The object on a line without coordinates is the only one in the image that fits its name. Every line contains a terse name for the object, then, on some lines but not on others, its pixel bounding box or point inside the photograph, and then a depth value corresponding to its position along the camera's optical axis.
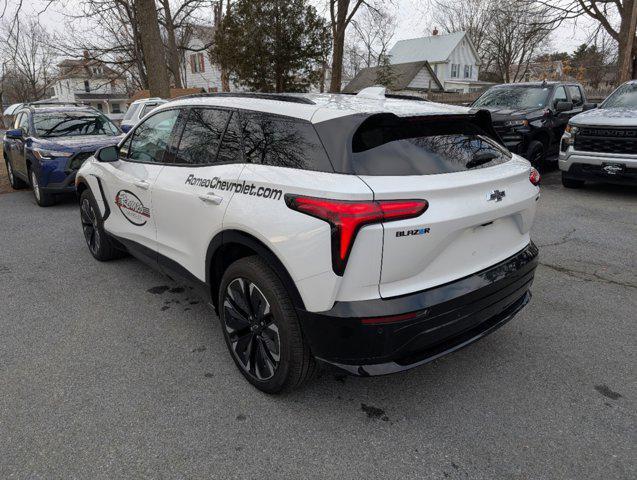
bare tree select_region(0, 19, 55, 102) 59.22
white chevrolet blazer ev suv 2.16
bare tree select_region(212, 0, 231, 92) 25.50
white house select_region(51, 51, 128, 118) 62.41
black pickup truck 8.91
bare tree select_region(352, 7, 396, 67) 19.41
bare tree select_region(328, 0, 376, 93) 18.05
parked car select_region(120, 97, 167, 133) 12.11
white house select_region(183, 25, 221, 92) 40.53
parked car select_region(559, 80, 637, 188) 7.10
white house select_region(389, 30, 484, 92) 46.19
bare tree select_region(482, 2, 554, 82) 47.81
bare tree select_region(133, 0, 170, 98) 13.00
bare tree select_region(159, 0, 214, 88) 27.16
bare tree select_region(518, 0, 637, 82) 16.45
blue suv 7.54
